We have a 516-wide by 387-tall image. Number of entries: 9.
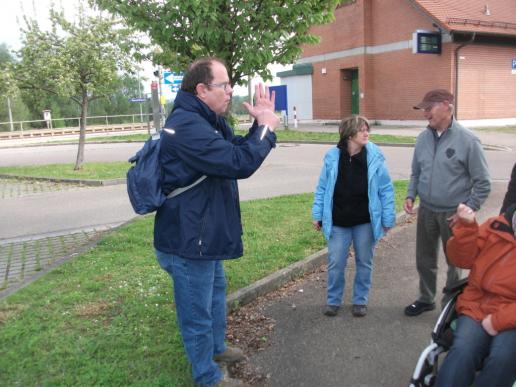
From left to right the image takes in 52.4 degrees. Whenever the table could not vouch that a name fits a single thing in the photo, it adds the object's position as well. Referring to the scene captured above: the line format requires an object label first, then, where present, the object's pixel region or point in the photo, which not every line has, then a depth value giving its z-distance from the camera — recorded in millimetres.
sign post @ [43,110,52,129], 42316
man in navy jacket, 2860
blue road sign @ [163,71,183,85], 15472
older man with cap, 3965
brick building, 23266
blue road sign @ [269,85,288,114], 28516
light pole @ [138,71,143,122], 45875
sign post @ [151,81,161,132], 8504
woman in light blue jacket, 4230
